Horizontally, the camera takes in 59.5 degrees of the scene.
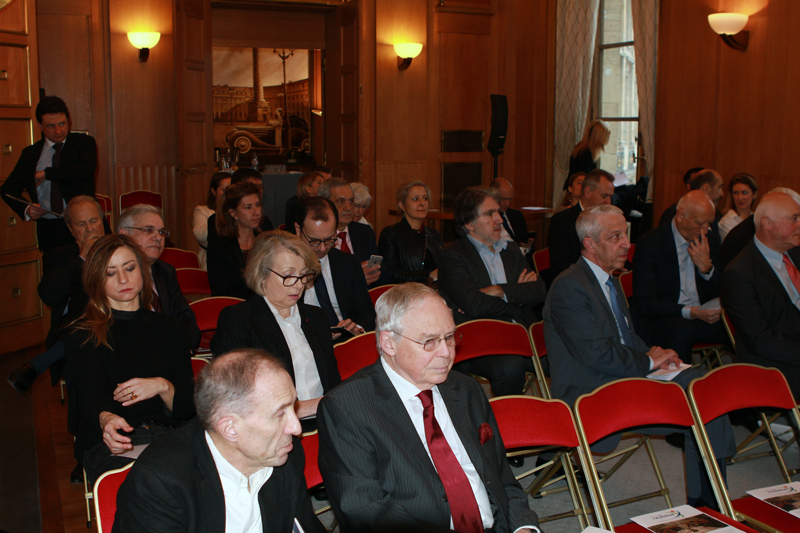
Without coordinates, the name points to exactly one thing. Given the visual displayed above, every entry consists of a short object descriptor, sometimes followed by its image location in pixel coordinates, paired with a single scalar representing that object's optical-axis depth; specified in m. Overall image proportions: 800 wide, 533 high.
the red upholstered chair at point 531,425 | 2.53
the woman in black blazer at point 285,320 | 2.90
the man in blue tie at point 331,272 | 3.81
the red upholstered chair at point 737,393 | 2.71
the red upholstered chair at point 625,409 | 2.59
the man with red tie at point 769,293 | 3.67
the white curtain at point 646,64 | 7.84
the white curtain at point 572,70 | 8.98
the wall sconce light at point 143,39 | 7.98
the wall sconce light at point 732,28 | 6.44
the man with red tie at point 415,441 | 2.05
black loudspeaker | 9.04
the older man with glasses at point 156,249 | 3.59
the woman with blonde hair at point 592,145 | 8.24
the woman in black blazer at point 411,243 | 5.12
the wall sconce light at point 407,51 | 9.22
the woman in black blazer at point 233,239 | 4.44
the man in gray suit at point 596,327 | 3.19
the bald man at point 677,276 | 4.41
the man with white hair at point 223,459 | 1.72
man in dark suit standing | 5.13
